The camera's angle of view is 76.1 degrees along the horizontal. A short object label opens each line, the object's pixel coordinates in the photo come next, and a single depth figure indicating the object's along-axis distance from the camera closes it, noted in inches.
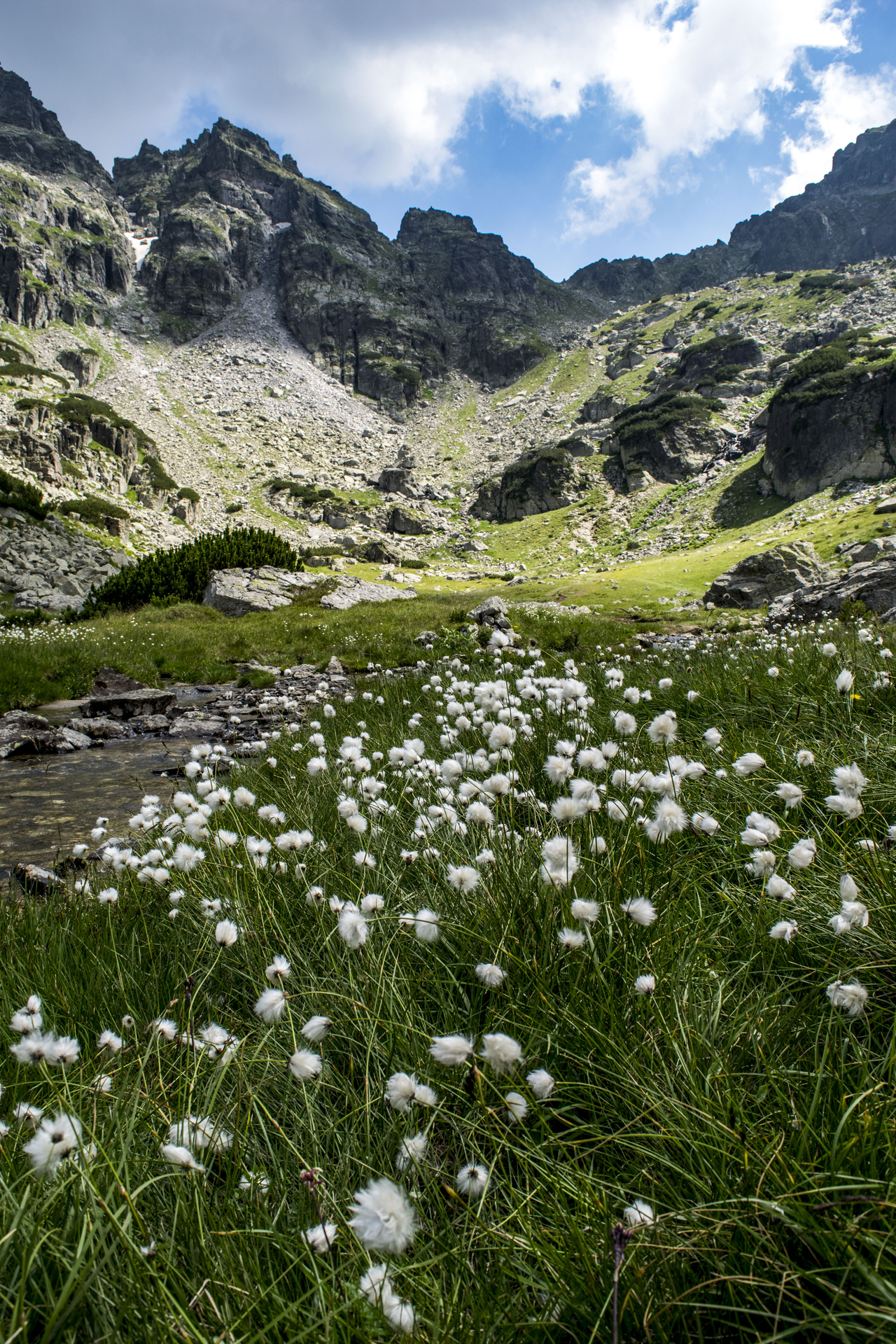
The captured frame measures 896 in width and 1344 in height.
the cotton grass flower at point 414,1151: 56.9
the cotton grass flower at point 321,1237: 48.2
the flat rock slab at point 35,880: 179.2
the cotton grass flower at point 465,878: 98.0
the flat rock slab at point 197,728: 408.8
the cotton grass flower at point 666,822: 103.0
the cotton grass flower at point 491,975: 73.7
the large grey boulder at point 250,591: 978.1
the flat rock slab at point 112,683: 530.0
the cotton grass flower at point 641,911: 83.6
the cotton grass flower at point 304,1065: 65.1
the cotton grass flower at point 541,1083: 61.4
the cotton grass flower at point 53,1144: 55.9
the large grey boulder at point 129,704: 456.8
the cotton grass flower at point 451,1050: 59.3
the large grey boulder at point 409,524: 3238.2
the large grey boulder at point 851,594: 647.8
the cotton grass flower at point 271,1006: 72.4
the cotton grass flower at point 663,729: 126.4
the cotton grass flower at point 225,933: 90.7
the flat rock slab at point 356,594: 1038.4
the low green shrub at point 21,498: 1317.7
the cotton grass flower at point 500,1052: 60.0
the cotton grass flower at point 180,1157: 55.1
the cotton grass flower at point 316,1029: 68.8
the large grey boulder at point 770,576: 946.7
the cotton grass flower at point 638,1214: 50.9
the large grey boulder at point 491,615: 733.3
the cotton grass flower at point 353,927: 84.7
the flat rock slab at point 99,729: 398.3
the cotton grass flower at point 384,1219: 46.7
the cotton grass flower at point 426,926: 86.8
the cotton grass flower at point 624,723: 147.9
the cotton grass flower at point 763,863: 96.8
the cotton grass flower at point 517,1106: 59.7
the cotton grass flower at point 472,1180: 54.6
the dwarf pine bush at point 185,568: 999.6
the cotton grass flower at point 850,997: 69.9
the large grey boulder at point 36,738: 354.3
